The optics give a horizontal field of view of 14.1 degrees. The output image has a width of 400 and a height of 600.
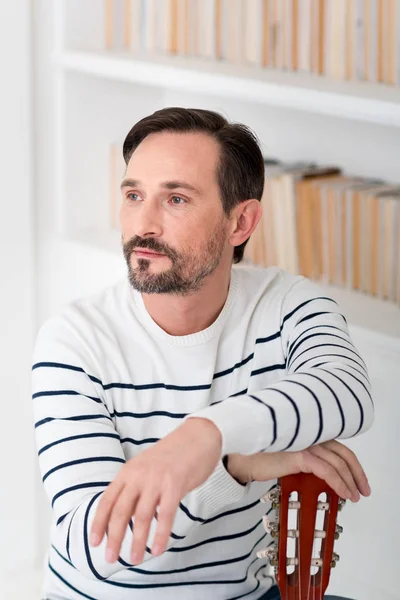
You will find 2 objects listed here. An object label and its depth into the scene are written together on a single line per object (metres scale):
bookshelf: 2.44
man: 1.86
